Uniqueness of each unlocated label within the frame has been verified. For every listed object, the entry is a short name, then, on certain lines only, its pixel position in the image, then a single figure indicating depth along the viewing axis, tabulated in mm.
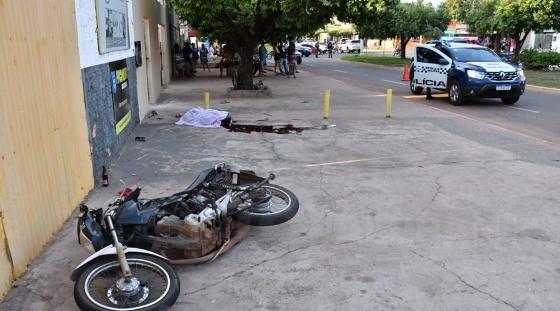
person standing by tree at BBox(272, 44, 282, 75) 28269
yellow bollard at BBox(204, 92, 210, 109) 13613
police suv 14500
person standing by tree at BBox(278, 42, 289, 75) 27828
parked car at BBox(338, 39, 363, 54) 63881
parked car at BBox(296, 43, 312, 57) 52600
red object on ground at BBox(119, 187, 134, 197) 4332
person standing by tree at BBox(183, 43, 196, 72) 26519
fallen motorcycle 3596
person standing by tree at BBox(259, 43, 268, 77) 27438
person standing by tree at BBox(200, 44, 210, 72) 32281
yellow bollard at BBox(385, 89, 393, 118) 12750
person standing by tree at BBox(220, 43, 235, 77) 27031
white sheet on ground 11414
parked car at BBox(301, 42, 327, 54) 57312
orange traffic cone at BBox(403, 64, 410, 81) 24964
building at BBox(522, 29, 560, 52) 46309
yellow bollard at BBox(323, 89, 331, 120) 12615
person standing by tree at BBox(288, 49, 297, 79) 26781
